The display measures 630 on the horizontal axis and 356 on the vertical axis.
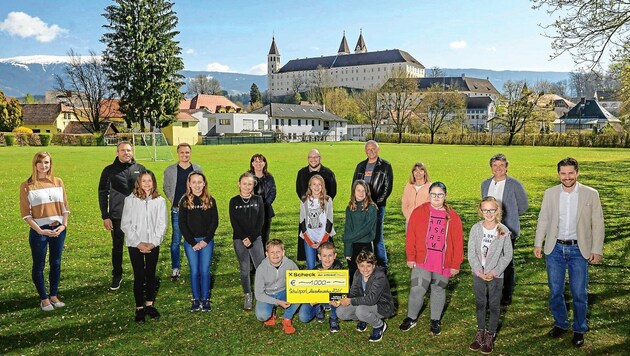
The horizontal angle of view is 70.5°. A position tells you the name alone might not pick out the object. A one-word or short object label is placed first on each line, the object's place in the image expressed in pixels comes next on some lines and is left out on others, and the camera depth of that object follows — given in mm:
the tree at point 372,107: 80638
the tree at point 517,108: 63781
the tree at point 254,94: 121750
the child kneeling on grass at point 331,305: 5172
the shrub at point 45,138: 51362
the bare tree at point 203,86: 125125
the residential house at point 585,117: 86569
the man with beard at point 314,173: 6992
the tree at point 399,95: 76125
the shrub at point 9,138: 48722
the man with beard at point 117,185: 6250
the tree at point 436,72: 167288
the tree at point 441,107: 72375
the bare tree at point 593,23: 9164
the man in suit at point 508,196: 5699
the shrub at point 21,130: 56697
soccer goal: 34531
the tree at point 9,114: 59469
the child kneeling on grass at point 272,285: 5254
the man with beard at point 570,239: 4723
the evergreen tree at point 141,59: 48219
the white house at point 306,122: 86875
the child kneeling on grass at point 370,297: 4988
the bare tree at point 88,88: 64500
